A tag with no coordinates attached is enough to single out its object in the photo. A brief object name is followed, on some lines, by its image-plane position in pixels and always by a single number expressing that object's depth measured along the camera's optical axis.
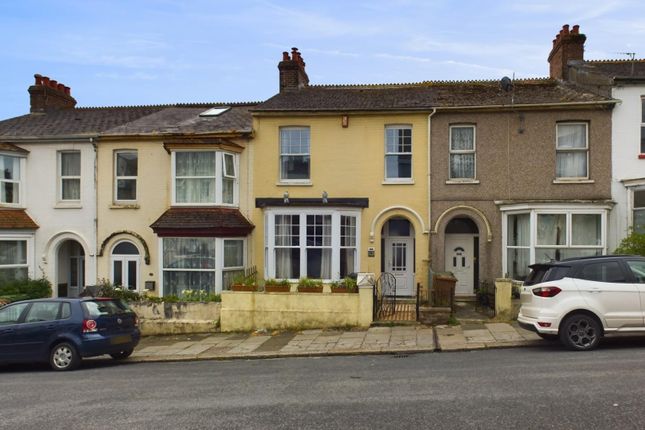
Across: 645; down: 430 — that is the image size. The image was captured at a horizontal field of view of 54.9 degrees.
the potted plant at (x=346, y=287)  16.50
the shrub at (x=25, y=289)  20.16
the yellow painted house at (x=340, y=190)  19.86
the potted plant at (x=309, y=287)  16.72
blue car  13.02
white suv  11.71
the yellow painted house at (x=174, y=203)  19.81
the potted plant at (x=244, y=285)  17.11
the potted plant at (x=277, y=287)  16.91
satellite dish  20.36
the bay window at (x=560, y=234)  18.23
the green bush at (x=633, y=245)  16.06
